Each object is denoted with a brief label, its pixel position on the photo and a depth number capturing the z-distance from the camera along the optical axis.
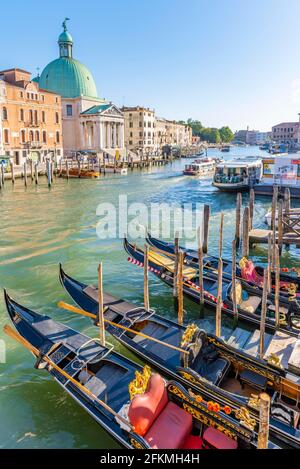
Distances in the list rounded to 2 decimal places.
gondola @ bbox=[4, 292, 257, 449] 4.61
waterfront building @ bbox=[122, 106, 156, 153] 73.38
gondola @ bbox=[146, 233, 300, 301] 9.30
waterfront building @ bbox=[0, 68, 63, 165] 39.28
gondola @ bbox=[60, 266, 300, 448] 4.95
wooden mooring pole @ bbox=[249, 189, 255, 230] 15.63
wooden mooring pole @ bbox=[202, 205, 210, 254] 13.75
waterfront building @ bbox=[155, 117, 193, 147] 86.50
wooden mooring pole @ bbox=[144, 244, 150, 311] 8.00
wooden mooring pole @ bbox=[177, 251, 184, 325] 7.60
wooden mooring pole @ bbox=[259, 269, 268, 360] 6.54
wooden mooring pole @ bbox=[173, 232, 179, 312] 8.81
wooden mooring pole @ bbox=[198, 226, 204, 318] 8.52
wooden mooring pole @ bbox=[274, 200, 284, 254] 12.63
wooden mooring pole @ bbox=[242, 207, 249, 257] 12.84
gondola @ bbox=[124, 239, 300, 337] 7.86
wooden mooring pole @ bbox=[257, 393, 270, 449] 3.73
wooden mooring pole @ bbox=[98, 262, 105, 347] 6.81
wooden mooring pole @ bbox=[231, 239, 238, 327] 8.19
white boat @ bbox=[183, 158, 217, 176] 44.29
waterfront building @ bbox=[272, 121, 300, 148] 121.81
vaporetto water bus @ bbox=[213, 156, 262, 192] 29.45
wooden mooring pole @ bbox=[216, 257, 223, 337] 7.03
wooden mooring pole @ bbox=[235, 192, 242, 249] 14.86
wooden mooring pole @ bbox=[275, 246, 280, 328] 7.64
